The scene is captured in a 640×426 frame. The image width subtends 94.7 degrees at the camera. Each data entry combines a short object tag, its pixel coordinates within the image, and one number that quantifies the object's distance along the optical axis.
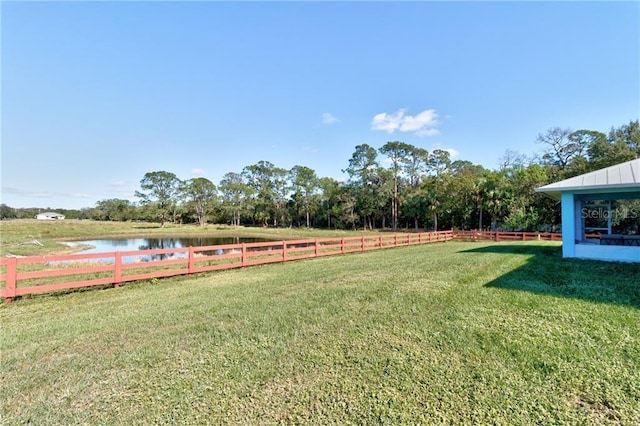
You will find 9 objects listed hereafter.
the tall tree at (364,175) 39.84
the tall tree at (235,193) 53.66
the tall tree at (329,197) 45.34
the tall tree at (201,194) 55.44
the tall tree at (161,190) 54.78
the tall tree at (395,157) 38.16
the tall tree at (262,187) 52.88
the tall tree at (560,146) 28.16
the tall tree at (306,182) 47.28
